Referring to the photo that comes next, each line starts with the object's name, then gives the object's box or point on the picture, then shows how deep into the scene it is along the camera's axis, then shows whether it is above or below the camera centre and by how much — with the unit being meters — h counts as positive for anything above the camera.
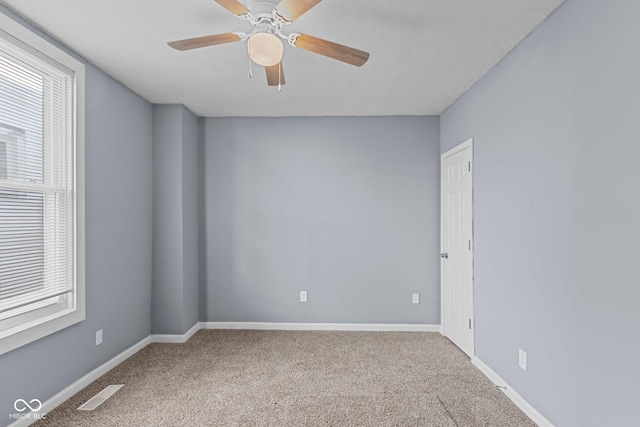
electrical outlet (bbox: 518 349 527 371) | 2.52 -0.98
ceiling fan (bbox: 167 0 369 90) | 1.80 +0.93
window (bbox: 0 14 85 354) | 2.24 +0.18
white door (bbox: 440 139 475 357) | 3.49 -0.32
